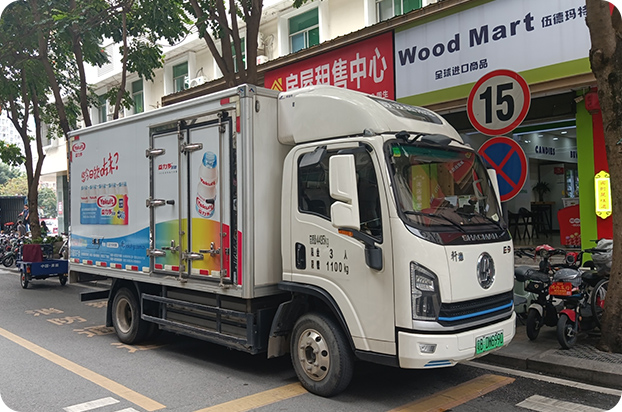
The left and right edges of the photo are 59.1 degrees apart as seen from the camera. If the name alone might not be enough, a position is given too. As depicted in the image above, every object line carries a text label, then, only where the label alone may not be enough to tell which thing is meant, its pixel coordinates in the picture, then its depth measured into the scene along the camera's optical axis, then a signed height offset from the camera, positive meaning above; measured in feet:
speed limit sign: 20.16 +4.35
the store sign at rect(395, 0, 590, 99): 26.89 +9.39
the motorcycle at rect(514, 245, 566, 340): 20.74 -2.88
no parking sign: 19.99 +1.99
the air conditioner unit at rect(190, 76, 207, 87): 57.54 +15.46
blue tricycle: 42.34 -2.76
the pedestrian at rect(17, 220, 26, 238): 64.59 +0.17
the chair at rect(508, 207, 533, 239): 40.57 -0.46
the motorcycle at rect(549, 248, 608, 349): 19.47 -3.08
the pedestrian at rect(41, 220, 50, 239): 58.52 -0.01
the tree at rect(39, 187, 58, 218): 217.36 +11.55
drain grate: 18.06 -4.76
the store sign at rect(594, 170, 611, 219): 28.37 +1.00
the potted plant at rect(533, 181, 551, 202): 39.42 +1.97
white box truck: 14.61 -0.31
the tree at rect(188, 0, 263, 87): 30.01 +10.79
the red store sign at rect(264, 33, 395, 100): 34.45 +10.29
